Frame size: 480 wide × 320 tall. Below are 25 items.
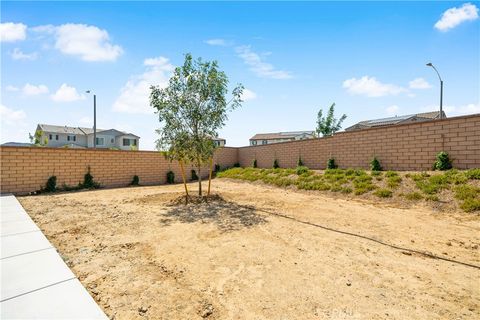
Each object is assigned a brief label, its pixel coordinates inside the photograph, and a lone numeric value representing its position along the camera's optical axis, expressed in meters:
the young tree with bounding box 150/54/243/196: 7.83
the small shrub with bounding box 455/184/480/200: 6.62
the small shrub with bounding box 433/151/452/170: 8.71
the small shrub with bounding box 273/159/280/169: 17.42
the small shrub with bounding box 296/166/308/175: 13.38
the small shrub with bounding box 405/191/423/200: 7.49
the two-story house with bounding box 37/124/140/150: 41.16
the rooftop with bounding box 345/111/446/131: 33.30
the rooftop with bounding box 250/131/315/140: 61.91
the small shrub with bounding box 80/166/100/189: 12.33
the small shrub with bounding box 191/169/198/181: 17.44
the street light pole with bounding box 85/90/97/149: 23.19
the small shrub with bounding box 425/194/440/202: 7.08
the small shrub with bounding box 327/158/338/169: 13.20
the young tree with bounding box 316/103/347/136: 29.91
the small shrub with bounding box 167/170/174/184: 15.68
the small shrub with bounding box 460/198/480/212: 6.16
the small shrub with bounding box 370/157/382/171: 10.96
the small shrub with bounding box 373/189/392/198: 8.26
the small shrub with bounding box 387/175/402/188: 8.70
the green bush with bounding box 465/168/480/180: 7.30
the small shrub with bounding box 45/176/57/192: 11.11
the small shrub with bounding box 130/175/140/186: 14.17
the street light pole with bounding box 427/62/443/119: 15.66
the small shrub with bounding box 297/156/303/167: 15.44
